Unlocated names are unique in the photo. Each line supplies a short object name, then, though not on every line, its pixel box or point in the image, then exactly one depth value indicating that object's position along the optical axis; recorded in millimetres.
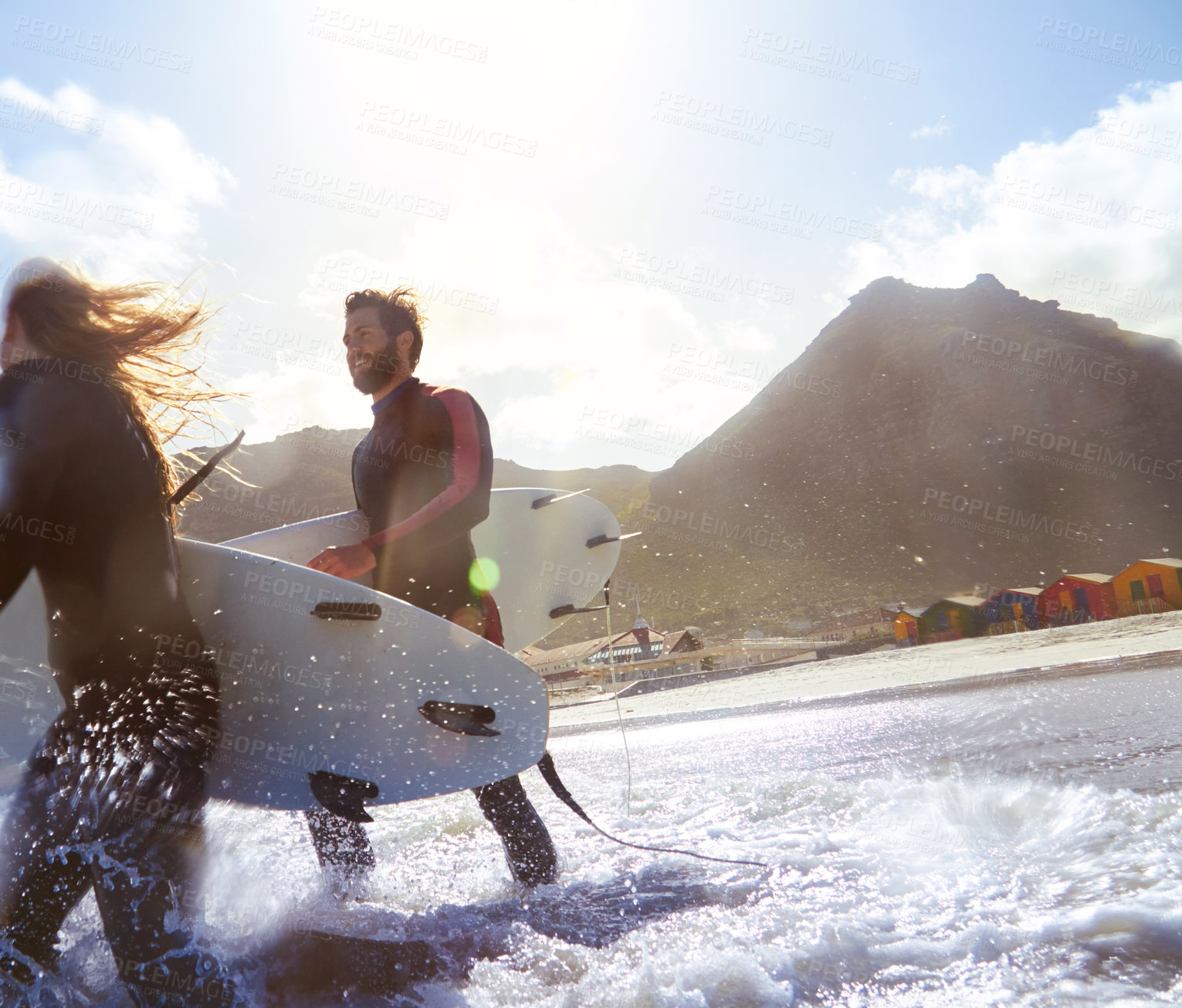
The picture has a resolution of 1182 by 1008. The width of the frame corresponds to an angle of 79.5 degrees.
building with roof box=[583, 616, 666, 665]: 44125
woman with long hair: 1498
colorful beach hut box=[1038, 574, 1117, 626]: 44250
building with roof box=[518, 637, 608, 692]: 44562
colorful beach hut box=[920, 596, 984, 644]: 47875
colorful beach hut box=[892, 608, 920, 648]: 46362
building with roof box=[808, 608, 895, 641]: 48688
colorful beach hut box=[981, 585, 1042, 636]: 46281
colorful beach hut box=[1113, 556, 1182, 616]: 39594
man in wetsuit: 2594
